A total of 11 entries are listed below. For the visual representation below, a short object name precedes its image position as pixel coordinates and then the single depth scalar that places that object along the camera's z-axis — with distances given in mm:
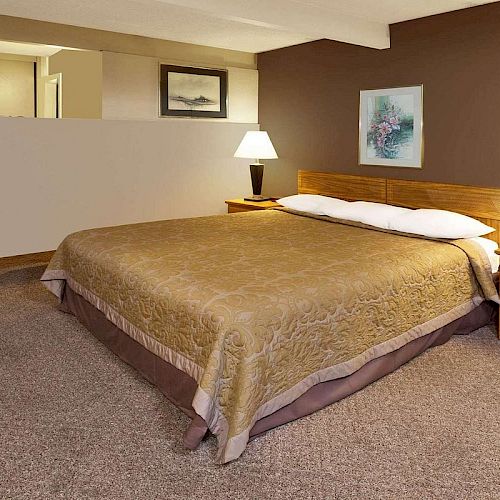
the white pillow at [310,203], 3836
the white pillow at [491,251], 3041
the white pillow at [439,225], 3039
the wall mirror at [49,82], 4504
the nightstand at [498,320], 2924
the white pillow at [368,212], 3354
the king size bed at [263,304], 1901
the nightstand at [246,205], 4479
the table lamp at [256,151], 4617
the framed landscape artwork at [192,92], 4586
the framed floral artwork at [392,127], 3746
